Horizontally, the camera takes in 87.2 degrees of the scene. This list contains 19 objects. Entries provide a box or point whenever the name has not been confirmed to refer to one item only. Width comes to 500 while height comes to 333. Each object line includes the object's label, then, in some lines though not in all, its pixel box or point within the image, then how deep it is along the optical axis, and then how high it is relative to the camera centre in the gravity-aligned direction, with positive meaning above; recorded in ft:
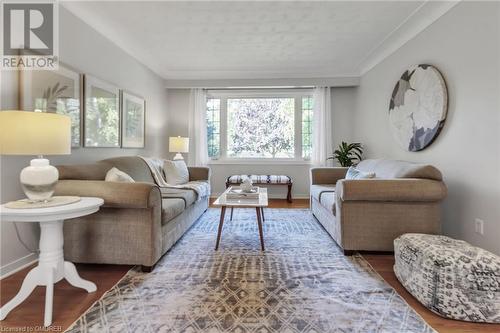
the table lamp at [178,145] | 15.25 +1.21
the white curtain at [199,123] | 17.65 +2.88
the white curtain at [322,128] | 17.12 +2.49
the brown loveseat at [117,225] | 6.49 -1.55
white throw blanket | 11.08 -0.81
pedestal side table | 4.75 -1.68
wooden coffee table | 8.28 -1.22
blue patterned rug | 4.81 -2.84
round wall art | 8.87 +2.25
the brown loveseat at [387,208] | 7.47 -1.23
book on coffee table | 9.25 -1.02
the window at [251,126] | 18.19 +2.77
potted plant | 15.79 +0.75
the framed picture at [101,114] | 9.46 +2.02
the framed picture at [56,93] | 7.06 +2.15
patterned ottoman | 4.84 -2.20
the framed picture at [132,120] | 12.00 +2.22
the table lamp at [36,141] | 4.75 +0.45
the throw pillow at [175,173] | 12.36 -0.36
